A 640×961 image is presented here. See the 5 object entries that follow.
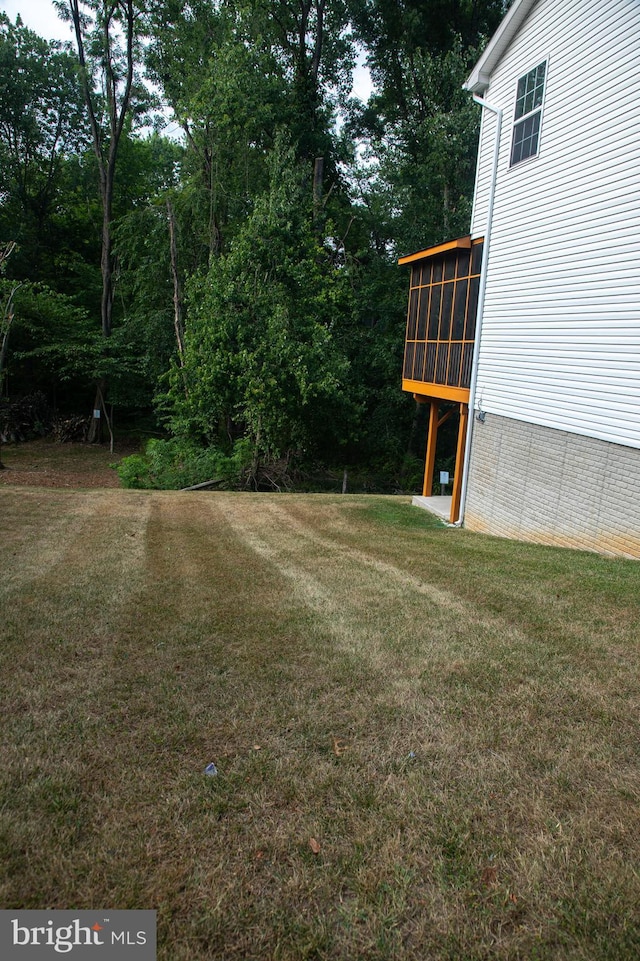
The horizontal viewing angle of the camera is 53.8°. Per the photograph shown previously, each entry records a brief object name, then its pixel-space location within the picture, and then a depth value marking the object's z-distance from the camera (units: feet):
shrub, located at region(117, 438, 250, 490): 60.18
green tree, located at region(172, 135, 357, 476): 56.70
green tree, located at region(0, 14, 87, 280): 86.43
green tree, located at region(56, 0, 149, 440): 80.94
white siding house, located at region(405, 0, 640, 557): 26.16
